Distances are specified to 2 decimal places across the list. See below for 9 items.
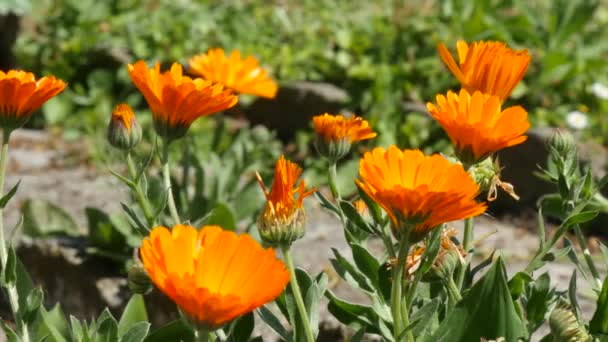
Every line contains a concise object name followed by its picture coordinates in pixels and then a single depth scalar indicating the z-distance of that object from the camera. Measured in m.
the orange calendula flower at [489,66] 0.85
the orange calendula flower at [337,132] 0.88
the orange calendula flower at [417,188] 0.76
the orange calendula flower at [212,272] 0.72
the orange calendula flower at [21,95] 0.85
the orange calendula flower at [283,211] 0.81
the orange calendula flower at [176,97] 0.85
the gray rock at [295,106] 1.94
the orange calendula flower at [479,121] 0.81
